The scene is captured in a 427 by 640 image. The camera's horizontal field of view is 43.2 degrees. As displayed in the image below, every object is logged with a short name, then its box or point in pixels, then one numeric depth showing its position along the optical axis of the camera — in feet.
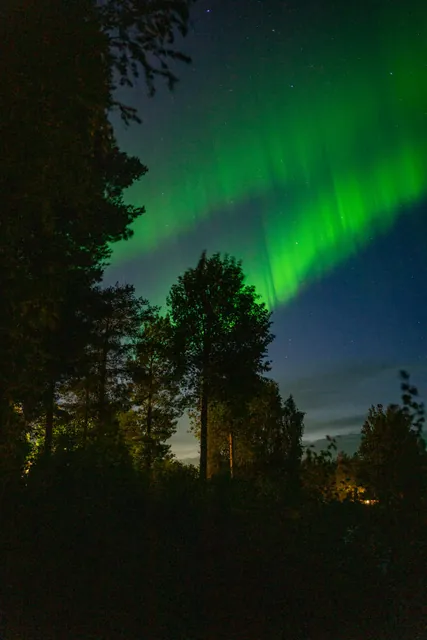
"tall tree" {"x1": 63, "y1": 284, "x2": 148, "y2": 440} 81.30
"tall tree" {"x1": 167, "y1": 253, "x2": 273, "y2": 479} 97.40
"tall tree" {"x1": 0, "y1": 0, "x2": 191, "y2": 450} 21.04
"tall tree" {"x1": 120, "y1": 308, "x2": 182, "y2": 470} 99.60
